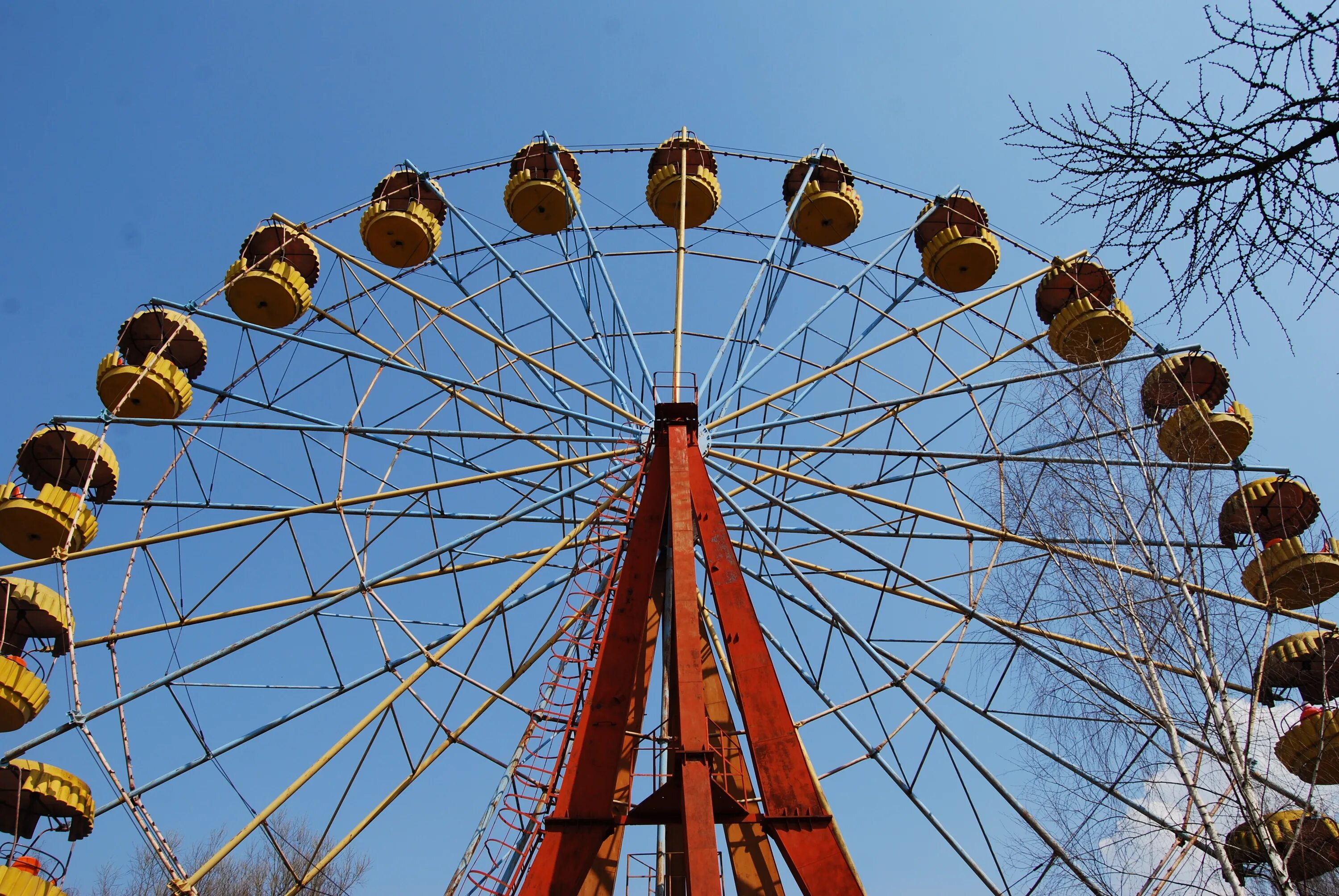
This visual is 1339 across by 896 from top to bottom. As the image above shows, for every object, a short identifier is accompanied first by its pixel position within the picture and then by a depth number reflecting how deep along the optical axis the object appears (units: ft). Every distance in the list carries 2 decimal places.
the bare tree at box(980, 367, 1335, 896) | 29.99
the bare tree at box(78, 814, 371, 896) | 81.22
